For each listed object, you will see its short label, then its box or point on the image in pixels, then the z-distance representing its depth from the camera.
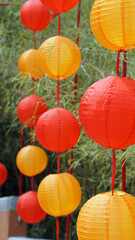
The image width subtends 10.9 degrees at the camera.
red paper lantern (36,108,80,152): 5.16
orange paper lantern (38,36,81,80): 5.23
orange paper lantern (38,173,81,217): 5.20
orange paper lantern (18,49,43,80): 5.87
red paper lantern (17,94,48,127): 5.82
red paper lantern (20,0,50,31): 5.85
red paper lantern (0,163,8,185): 6.28
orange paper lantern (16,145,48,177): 5.93
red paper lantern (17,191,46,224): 5.91
